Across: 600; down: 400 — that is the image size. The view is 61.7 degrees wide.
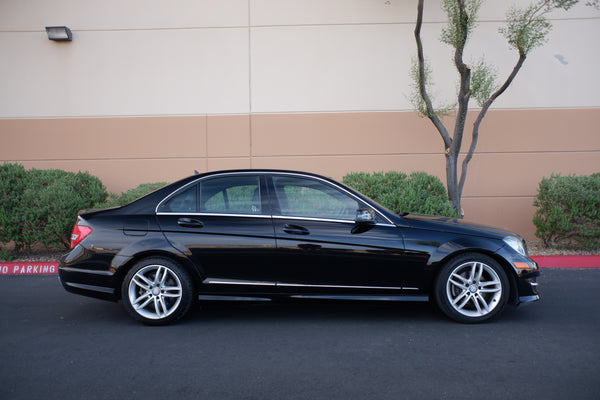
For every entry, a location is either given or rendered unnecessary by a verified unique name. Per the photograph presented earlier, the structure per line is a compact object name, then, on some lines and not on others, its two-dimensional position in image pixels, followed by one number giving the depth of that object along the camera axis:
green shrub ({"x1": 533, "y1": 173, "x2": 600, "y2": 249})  8.56
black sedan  4.83
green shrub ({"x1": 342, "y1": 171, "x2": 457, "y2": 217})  8.09
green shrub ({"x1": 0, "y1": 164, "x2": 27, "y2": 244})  8.18
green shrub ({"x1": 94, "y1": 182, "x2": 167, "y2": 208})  8.43
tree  8.20
